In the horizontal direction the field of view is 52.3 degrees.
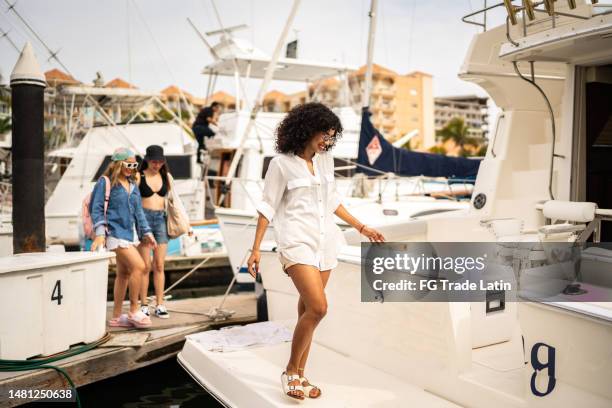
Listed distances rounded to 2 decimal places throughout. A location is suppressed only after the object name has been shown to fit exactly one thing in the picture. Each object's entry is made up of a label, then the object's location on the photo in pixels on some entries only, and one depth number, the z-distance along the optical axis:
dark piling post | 5.88
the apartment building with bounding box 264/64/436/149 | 97.19
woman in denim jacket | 5.66
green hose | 4.89
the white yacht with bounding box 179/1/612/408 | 3.32
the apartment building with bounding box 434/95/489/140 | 118.50
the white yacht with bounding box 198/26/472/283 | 10.94
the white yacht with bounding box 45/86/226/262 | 14.20
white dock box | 4.81
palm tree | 87.31
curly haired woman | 3.63
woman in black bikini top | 6.22
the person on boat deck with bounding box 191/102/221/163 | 13.13
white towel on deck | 5.25
